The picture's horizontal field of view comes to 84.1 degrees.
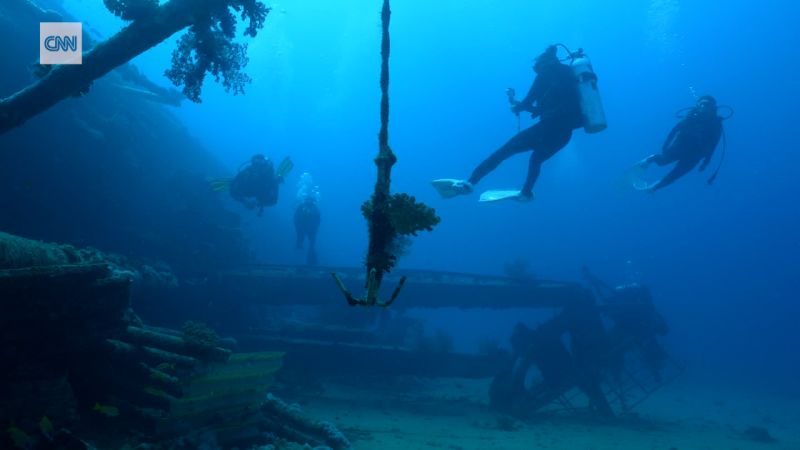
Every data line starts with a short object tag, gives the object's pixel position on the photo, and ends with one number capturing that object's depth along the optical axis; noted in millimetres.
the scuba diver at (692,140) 11133
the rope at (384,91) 2791
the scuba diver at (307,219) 19453
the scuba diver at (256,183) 14320
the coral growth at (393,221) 2762
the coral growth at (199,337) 6816
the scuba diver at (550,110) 9398
